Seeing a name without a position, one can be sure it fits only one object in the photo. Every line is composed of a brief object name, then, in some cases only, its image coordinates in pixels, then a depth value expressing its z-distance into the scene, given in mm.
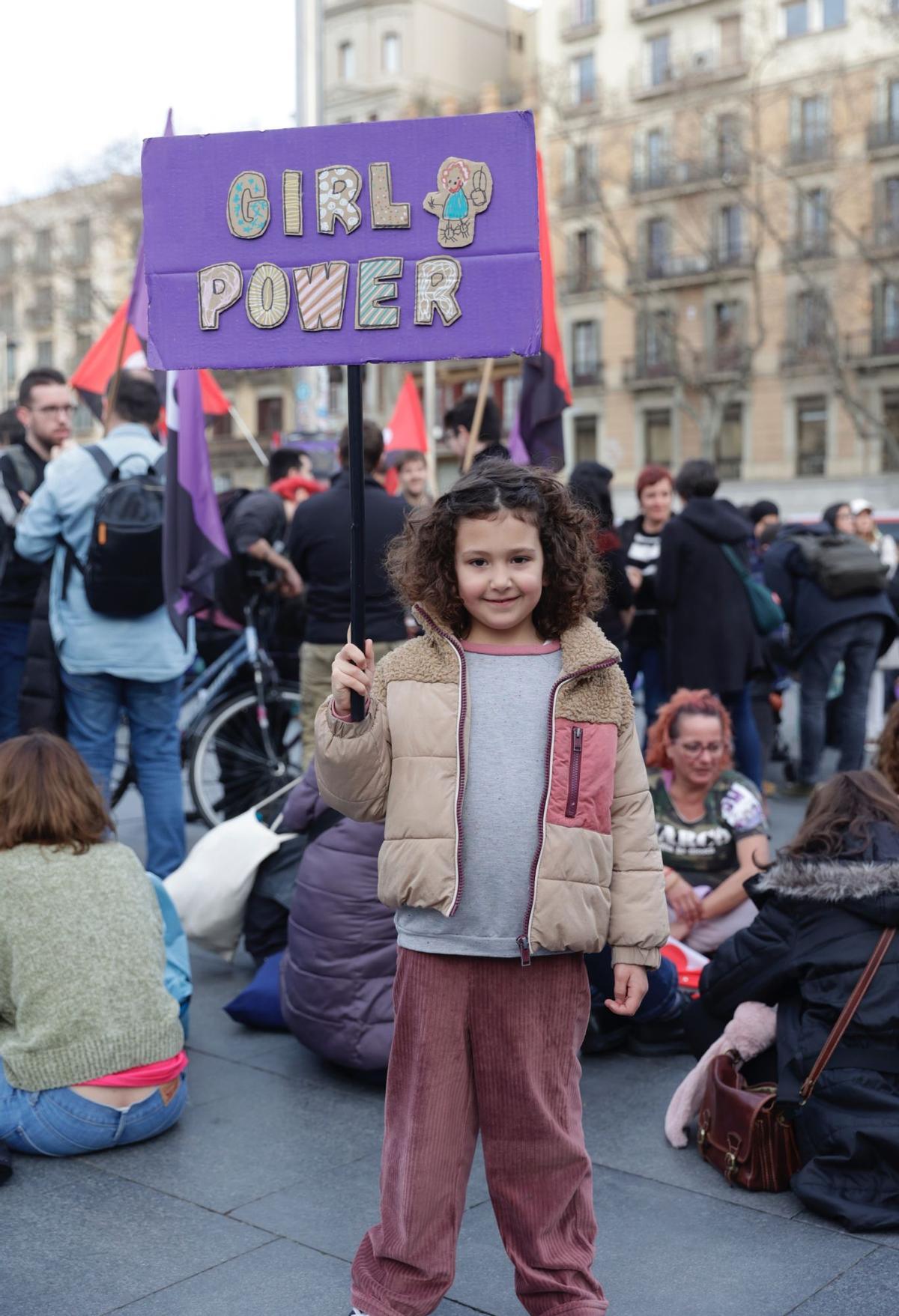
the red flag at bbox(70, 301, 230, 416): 7488
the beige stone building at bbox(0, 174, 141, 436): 43156
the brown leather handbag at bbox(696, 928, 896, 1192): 3342
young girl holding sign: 2578
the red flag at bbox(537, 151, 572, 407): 6199
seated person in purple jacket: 4039
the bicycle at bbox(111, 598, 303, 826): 7180
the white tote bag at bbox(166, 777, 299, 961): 4785
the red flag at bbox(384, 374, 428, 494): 10164
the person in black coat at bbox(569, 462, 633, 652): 6492
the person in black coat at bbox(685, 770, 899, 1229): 3246
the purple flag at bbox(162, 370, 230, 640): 5398
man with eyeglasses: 6160
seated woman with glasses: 4988
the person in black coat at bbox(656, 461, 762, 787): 7277
